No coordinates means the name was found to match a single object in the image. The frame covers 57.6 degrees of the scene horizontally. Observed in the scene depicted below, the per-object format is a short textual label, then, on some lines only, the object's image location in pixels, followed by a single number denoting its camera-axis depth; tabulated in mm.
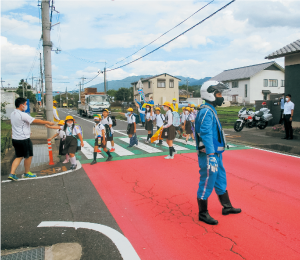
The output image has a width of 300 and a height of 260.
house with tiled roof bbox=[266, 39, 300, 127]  14031
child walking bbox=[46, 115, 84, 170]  7543
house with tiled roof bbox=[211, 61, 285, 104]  51625
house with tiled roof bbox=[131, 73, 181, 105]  54531
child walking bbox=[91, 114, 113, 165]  8250
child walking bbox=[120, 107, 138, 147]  10961
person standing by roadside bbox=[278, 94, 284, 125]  15162
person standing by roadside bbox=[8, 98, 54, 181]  6309
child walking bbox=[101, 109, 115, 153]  9286
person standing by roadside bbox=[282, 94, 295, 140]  11922
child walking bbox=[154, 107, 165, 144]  11109
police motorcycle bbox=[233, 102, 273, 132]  16328
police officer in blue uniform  3918
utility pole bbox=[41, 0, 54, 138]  11508
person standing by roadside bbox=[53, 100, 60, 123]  11723
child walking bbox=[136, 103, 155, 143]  12188
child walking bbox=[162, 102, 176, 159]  8797
